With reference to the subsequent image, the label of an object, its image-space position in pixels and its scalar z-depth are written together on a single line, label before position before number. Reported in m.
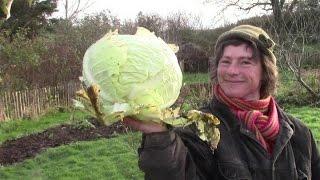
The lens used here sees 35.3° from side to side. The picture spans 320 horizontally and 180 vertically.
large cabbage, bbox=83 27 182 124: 1.96
